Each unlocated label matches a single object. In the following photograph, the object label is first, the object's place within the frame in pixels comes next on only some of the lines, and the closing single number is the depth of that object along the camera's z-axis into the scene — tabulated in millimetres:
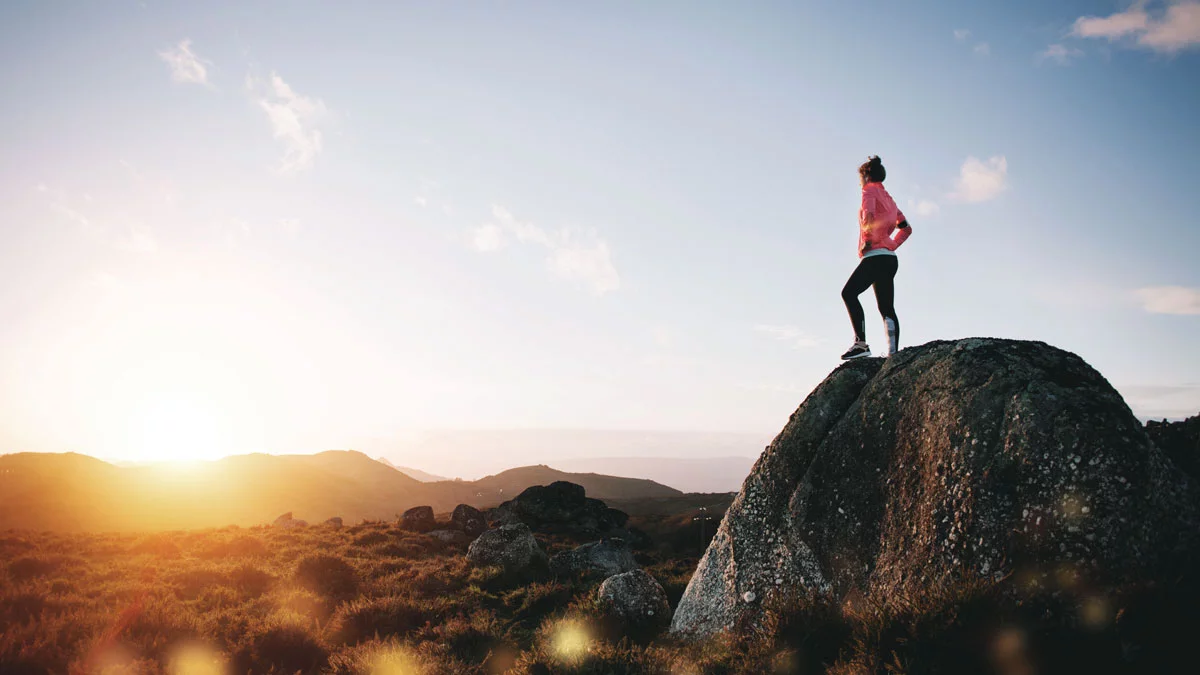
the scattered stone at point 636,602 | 9867
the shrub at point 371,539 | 23938
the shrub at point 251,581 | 14828
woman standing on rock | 7480
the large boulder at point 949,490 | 4477
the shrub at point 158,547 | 20166
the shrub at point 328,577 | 14906
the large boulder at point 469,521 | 28936
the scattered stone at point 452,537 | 25047
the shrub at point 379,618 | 10703
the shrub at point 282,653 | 8984
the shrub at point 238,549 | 20094
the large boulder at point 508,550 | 17672
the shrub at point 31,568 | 15645
